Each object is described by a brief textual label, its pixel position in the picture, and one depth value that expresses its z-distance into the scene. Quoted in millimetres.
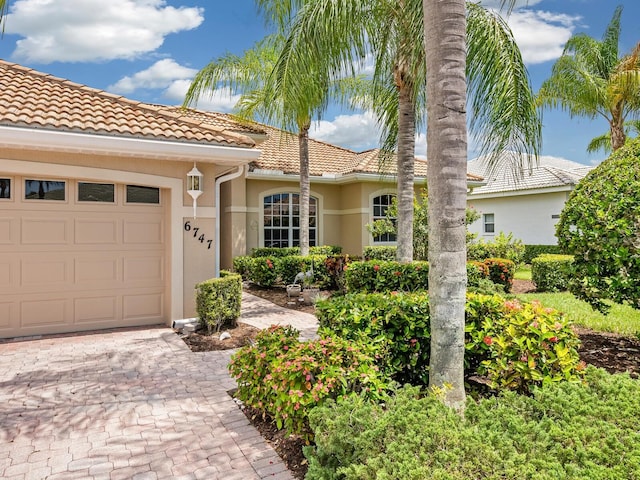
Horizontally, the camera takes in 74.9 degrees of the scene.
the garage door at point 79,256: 7703
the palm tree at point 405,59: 6281
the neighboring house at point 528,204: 20875
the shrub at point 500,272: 12367
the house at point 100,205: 7453
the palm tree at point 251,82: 13586
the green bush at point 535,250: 20453
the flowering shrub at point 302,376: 3670
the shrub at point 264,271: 13250
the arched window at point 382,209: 17641
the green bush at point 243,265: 14275
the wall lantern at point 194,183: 8406
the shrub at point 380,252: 14883
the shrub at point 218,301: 7980
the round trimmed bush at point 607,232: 5859
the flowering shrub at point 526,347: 4145
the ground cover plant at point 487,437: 2443
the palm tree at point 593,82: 17406
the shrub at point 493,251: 15328
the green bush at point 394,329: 4574
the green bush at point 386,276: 9023
